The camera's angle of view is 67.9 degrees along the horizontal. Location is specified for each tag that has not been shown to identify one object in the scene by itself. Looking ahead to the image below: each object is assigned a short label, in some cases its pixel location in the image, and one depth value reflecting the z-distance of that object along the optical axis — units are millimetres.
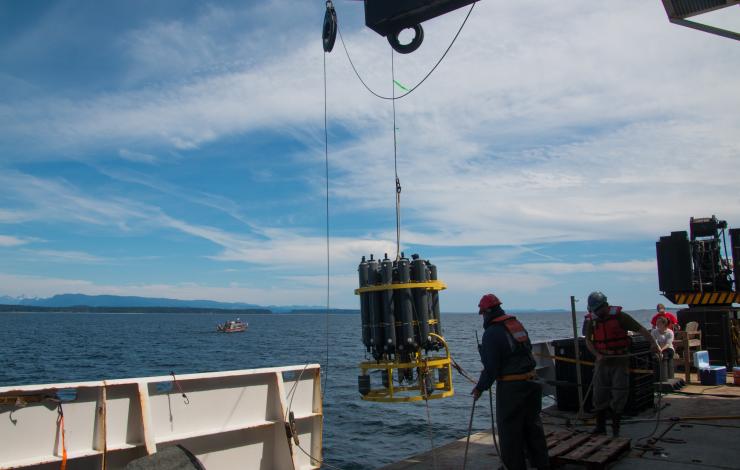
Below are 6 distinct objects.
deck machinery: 14031
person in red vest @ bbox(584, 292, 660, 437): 7625
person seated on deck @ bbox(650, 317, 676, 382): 11312
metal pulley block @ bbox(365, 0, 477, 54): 5652
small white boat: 110000
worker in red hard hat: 5520
